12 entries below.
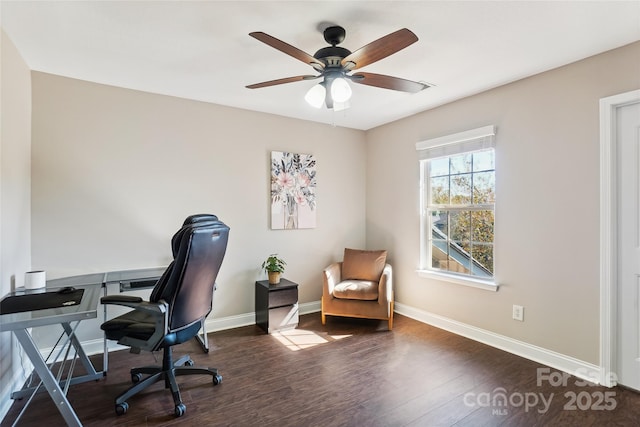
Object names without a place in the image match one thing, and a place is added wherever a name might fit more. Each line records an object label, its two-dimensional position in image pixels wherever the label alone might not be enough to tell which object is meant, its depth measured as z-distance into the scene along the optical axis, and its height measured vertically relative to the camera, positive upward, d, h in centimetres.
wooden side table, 341 -99
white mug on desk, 234 -47
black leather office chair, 195 -56
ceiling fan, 171 +93
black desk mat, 185 -53
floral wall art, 385 +31
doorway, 227 -20
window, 321 +9
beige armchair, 348 -82
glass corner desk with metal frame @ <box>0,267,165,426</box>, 166 -55
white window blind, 310 +76
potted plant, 358 -61
